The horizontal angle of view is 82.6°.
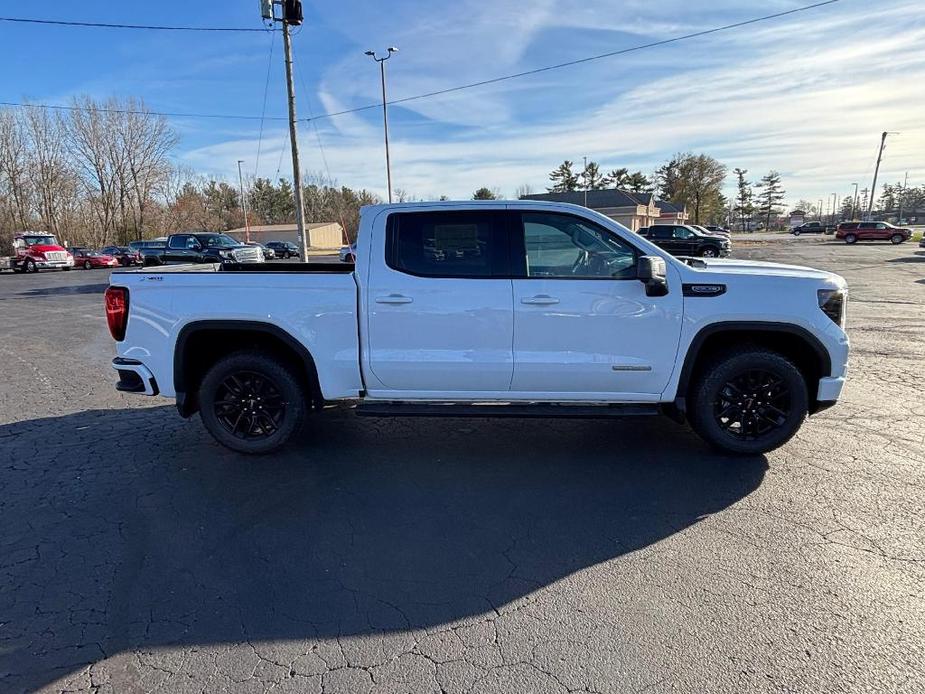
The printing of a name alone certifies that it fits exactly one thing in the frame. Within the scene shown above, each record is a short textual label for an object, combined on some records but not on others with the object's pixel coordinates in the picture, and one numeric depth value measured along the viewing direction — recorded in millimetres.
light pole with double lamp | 27431
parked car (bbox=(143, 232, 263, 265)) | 20606
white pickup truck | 3957
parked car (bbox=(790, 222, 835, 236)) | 80125
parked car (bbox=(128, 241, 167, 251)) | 34706
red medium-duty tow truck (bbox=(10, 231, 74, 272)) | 31234
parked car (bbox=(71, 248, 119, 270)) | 34594
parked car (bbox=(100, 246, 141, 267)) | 36344
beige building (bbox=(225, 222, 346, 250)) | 70688
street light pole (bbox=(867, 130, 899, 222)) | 59812
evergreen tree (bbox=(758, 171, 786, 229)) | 110812
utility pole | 14703
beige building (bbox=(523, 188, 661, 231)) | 58812
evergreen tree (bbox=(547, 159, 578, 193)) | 92812
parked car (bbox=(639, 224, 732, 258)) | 25922
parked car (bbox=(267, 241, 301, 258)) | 46206
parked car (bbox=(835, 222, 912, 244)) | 44688
